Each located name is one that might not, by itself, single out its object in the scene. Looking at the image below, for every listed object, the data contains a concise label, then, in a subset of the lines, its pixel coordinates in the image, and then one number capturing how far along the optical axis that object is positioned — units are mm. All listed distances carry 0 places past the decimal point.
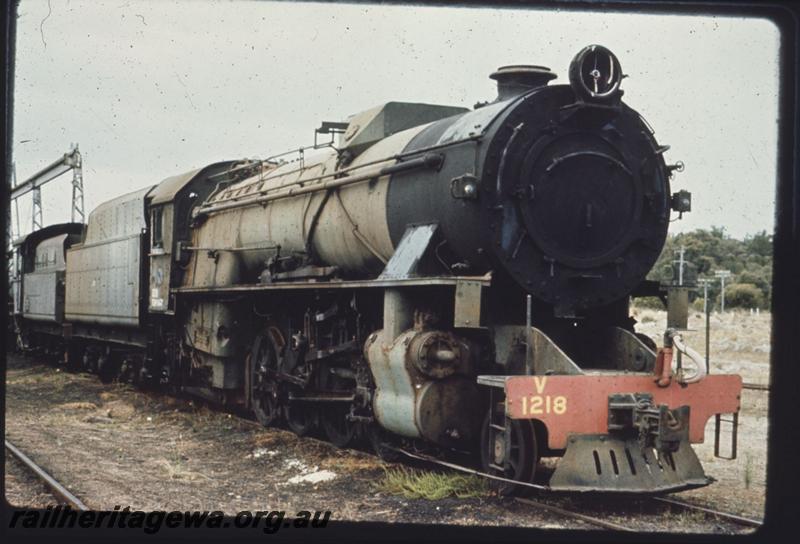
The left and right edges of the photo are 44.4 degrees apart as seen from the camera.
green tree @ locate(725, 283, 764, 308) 29281
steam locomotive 7559
